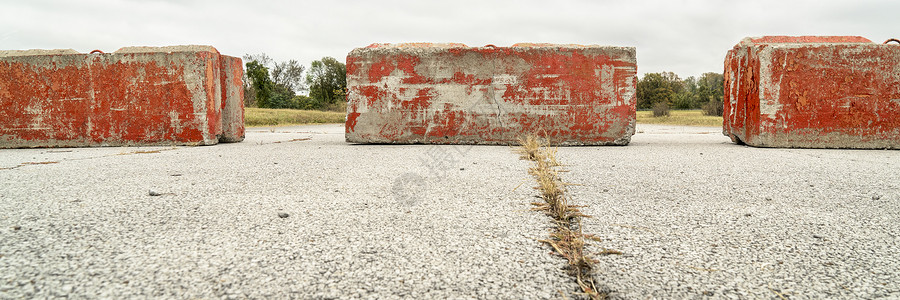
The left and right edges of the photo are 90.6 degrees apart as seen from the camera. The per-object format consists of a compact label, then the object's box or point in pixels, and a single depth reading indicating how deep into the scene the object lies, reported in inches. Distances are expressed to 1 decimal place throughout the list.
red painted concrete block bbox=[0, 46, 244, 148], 196.7
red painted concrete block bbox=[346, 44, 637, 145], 196.5
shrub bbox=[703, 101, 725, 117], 898.7
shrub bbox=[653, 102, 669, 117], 842.8
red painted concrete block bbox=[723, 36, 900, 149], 180.4
